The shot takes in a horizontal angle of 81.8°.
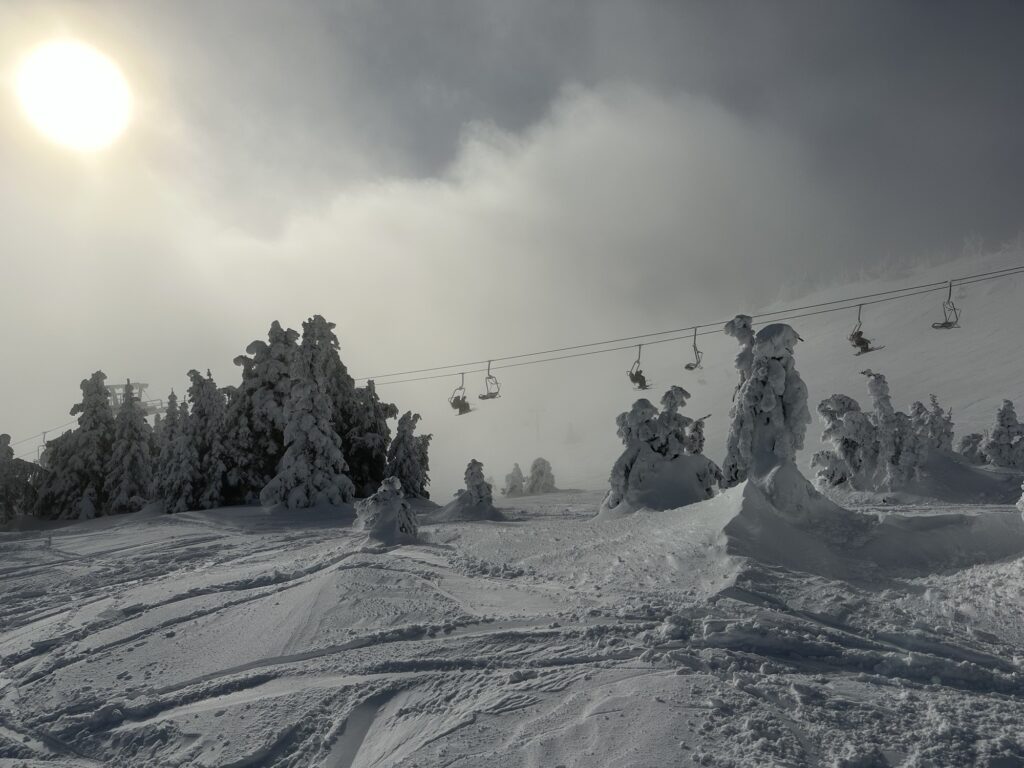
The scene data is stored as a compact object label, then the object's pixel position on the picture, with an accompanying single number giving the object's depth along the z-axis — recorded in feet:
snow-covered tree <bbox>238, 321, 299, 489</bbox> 106.42
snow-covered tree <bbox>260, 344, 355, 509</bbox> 94.89
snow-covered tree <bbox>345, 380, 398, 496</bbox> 118.93
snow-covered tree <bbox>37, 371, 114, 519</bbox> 118.01
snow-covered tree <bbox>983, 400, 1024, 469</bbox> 123.14
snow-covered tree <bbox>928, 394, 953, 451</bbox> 132.16
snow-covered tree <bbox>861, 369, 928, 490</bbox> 112.27
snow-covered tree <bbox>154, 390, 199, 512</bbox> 105.09
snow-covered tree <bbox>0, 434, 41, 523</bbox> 119.44
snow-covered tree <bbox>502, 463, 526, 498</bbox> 225.76
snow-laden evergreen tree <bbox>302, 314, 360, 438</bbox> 114.42
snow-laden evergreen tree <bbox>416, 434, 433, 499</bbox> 115.31
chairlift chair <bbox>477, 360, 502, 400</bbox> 71.62
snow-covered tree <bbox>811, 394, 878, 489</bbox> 109.81
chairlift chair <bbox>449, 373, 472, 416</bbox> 76.74
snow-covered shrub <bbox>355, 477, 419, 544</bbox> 55.98
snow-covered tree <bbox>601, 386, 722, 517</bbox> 68.33
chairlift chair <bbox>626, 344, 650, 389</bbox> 62.83
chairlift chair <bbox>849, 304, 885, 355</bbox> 51.46
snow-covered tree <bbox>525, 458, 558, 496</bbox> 215.51
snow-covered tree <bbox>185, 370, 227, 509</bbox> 106.63
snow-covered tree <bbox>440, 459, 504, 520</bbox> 85.10
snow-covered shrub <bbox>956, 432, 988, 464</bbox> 134.71
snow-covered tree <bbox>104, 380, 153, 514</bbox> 118.93
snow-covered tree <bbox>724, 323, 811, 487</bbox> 52.44
